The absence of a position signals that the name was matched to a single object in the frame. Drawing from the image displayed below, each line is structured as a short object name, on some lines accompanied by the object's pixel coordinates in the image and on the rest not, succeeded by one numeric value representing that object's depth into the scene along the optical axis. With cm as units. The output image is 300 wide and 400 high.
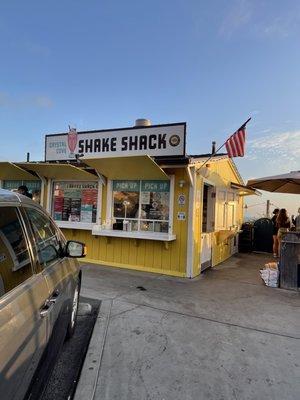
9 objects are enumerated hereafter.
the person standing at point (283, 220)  1079
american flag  688
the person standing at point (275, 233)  1124
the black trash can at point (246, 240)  1277
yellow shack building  744
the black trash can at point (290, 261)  668
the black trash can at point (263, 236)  1270
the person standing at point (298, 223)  816
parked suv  157
